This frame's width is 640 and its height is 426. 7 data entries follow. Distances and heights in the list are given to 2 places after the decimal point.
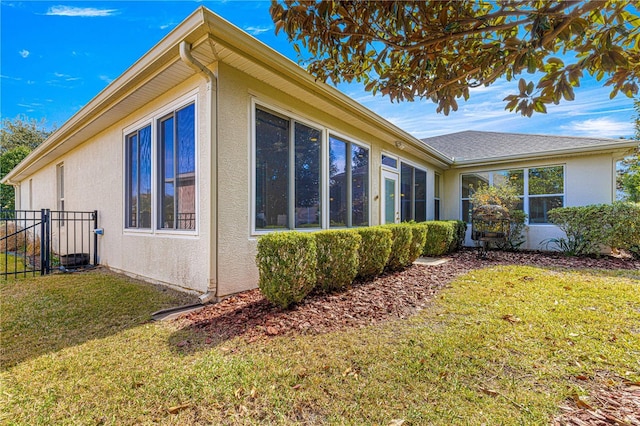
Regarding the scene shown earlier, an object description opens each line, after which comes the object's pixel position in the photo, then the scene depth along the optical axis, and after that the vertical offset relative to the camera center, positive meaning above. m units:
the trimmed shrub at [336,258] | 4.15 -0.69
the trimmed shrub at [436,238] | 7.73 -0.71
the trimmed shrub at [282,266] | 3.47 -0.67
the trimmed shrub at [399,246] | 5.79 -0.70
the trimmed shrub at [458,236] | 8.83 -0.77
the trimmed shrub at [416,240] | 6.39 -0.65
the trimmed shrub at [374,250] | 4.97 -0.68
